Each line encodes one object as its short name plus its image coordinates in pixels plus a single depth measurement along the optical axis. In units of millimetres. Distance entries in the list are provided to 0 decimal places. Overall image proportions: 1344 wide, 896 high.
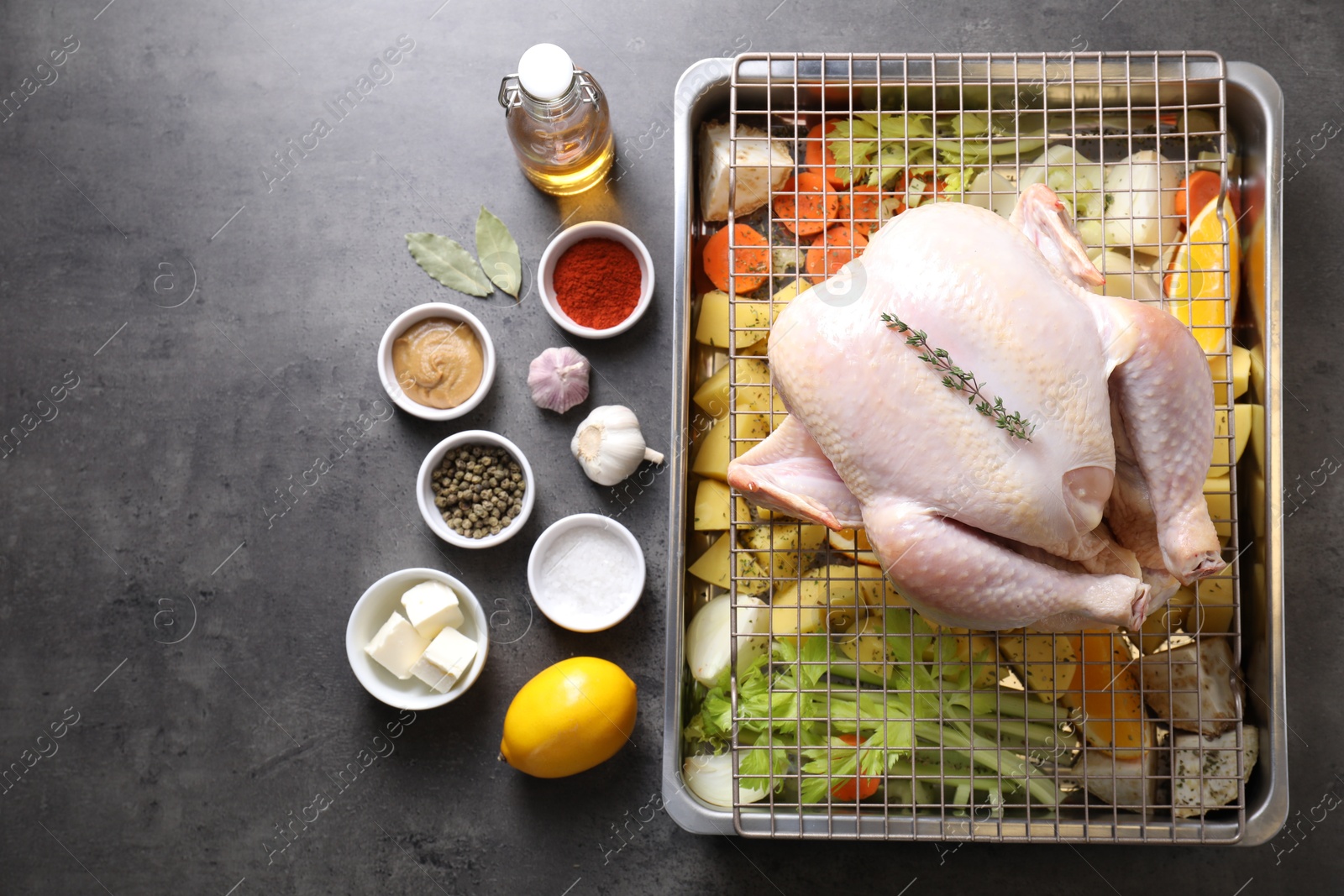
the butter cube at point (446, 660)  1118
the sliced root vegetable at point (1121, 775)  1090
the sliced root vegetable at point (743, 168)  1104
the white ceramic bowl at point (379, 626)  1124
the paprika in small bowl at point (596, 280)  1146
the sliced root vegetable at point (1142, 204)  1087
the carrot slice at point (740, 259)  1117
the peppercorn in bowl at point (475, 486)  1140
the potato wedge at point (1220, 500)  1068
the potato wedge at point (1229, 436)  1064
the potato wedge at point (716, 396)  1114
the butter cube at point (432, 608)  1118
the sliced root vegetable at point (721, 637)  1096
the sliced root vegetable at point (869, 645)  1090
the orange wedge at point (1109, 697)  1085
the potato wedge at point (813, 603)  1089
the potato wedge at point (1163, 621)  1092
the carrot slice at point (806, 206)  1098
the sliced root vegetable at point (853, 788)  1079
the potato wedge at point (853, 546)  1099
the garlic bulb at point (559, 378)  1142
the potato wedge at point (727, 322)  1094
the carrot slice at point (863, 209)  1109
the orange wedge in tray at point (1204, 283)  1076
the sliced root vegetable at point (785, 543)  1101
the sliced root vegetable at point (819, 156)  1111
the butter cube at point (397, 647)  1120
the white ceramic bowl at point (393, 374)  1142
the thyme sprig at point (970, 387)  968
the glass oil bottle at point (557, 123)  1088
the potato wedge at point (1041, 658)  1082
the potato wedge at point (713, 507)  1115
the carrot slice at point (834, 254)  1082
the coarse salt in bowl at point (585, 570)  1134
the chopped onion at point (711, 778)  1105
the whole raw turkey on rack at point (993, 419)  973
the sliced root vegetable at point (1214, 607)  1090
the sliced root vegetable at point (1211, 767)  1086
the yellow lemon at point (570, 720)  1095
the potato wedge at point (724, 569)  1102
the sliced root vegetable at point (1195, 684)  1085
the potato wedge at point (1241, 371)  1090
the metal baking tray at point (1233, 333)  1066
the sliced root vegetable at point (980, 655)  1090
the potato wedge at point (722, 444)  1097
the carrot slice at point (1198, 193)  1093
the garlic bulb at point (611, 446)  1136
